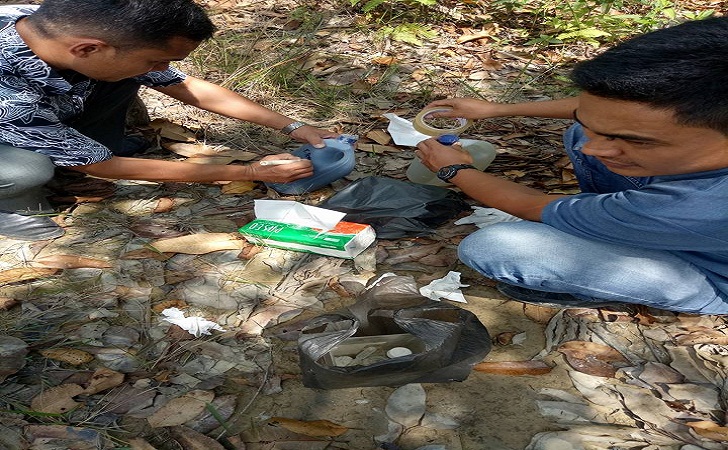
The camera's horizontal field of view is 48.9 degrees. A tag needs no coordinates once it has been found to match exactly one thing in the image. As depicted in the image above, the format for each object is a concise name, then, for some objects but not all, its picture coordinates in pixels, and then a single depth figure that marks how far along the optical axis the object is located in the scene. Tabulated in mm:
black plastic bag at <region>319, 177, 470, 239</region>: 2879
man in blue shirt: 1923
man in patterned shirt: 2611
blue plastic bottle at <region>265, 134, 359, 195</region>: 3100
